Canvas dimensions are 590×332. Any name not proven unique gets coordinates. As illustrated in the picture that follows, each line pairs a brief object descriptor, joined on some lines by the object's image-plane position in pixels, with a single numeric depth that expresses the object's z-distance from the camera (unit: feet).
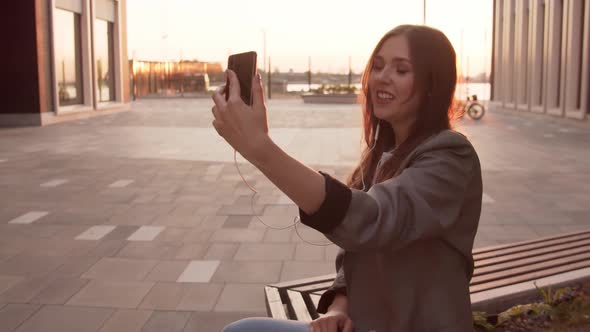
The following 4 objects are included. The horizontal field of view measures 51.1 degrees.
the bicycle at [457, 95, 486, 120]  72.66
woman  4.16
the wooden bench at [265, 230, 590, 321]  10.11
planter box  121.08
